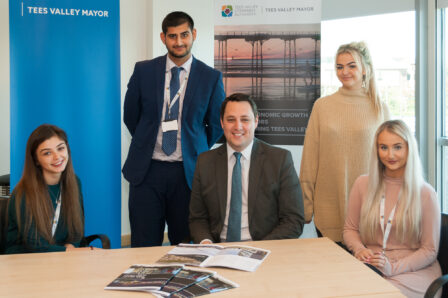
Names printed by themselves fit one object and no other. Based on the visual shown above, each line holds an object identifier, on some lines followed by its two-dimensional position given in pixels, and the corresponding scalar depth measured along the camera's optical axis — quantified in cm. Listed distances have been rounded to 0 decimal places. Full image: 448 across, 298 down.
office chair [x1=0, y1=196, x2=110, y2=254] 270
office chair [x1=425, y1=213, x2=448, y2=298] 247
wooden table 171
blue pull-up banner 334
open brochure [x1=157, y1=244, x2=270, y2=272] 199
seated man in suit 263
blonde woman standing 317
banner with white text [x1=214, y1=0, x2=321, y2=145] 416
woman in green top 261
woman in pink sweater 243
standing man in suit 315
